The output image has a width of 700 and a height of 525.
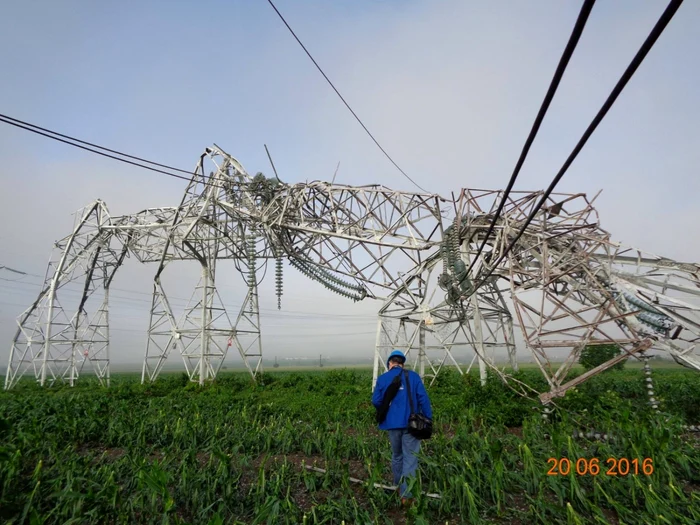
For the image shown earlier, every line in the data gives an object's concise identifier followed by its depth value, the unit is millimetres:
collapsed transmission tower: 9453
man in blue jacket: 5719
